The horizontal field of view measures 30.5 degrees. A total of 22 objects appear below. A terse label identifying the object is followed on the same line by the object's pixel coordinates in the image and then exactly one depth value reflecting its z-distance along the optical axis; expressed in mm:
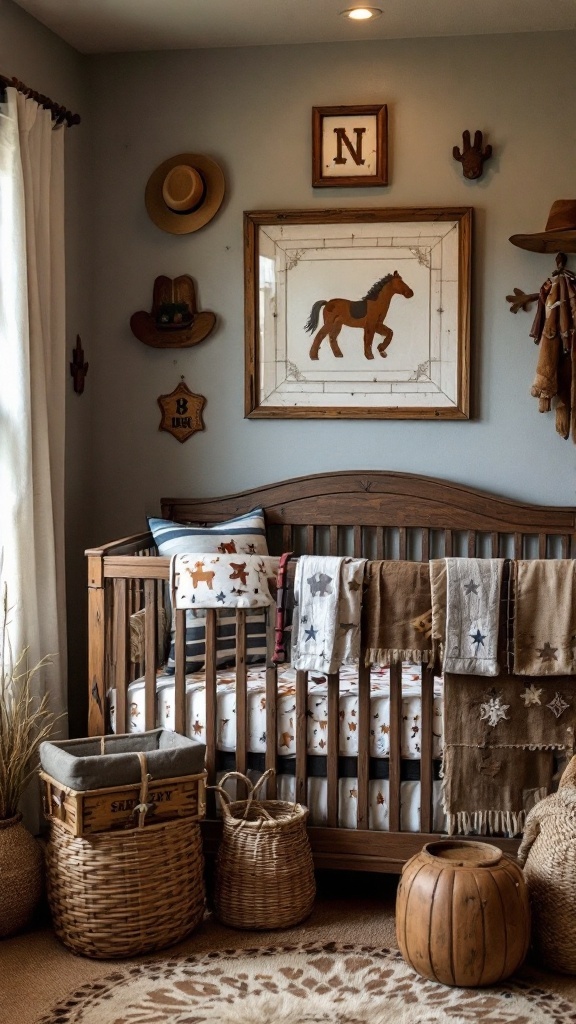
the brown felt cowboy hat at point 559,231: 3203
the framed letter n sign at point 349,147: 3420
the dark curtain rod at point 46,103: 2920
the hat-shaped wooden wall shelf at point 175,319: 3568
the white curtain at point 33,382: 2934
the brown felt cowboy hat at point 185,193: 3520
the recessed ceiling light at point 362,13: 3141
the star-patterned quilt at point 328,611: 2504
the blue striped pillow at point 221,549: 3018
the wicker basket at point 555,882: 2279
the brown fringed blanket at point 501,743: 2479
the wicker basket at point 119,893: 2400
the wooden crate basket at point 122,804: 2391
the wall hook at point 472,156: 3354
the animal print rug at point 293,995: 2139
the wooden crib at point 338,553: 2643
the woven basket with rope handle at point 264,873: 2537
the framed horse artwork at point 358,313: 3430
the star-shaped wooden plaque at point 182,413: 3611
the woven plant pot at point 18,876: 2514
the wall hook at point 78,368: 3521
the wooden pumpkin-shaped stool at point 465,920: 2191
